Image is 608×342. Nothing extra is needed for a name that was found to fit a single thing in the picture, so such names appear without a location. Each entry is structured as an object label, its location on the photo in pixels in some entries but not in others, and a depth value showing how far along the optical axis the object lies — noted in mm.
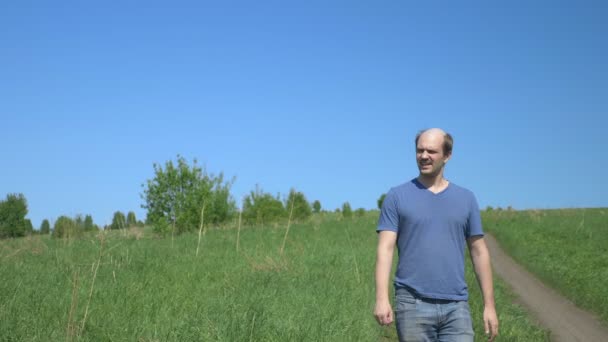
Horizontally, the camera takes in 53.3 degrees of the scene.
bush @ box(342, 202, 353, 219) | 60288
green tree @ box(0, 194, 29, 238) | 44781
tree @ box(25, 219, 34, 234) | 46212
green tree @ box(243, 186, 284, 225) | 48875
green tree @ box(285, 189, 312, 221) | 48166
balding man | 4332
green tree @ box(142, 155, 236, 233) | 38688
